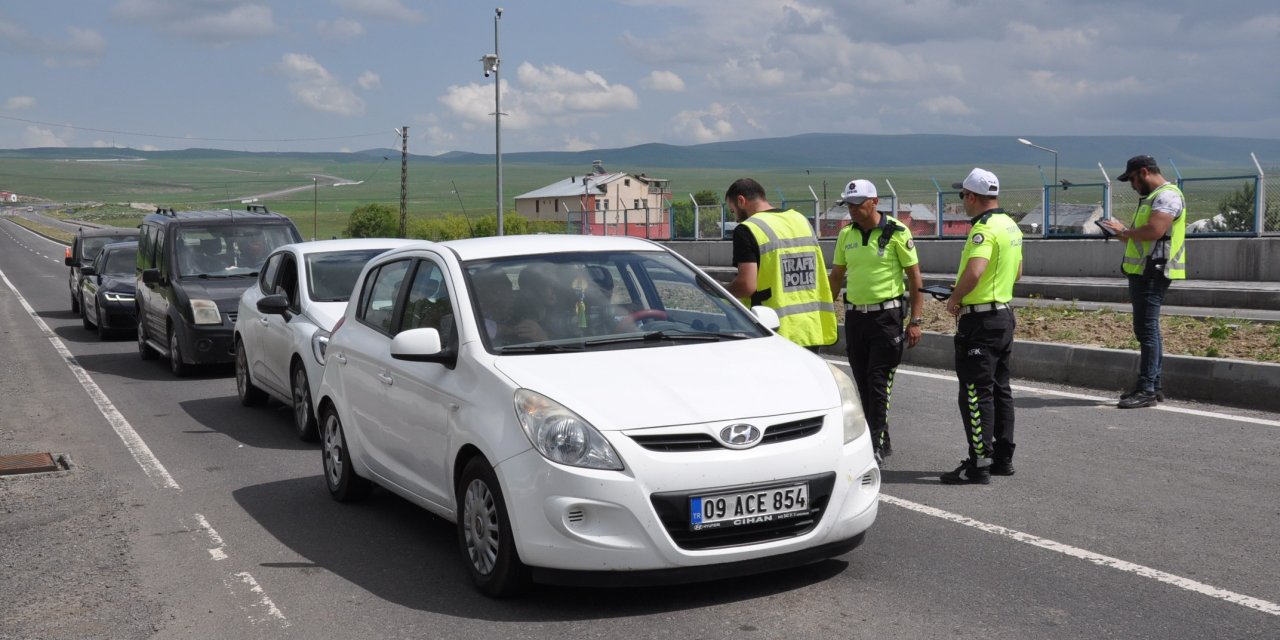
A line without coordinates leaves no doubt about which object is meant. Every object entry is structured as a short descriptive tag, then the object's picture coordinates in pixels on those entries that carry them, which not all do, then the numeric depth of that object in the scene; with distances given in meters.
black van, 14.41
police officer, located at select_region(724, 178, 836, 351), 7.95
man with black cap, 10.12
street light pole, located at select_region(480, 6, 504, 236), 39.31
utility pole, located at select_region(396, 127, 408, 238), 54.00
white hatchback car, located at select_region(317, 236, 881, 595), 5.06
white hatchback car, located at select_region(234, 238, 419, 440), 10.07
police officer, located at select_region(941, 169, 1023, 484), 7.61
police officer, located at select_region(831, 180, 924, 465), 7.80
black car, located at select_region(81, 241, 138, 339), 19.77
